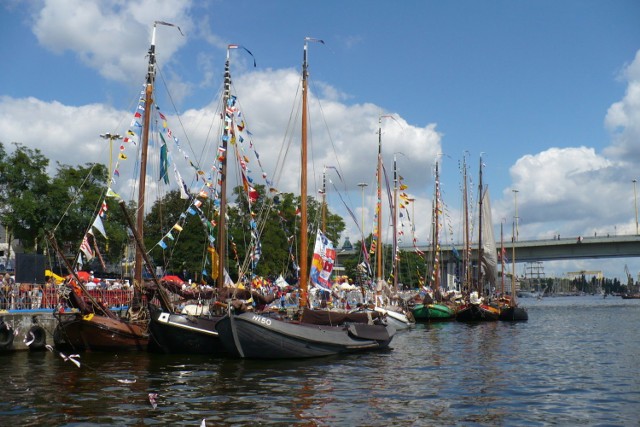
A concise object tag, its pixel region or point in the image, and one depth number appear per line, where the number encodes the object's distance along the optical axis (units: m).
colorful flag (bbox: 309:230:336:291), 32.12
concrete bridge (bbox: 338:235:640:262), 100.50
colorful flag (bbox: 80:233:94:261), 31.17
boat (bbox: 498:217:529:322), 62.03
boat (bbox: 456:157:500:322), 69.56
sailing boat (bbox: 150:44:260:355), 28.91
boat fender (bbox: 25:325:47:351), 30.84
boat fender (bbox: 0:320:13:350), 29.70
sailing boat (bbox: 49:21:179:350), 30.05
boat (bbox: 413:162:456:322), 60.16
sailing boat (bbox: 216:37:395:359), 27.20
